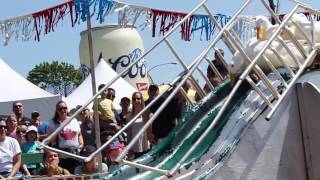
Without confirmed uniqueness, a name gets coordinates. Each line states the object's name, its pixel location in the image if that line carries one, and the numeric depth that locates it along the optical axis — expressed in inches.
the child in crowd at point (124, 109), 422.9
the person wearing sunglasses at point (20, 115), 412.8
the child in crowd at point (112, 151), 296.7
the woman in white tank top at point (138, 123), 316.8
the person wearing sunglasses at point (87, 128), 389.7
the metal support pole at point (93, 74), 293.5
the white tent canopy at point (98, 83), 677.5
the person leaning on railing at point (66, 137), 351.6
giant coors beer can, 1153.4
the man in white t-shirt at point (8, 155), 305.9
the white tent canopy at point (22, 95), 556.1
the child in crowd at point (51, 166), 309.4
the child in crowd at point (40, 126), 398.3
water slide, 170.2
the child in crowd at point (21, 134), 397.7
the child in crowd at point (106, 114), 413.7
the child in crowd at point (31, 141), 381.4
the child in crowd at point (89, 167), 287.3
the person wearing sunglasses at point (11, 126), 366.0
